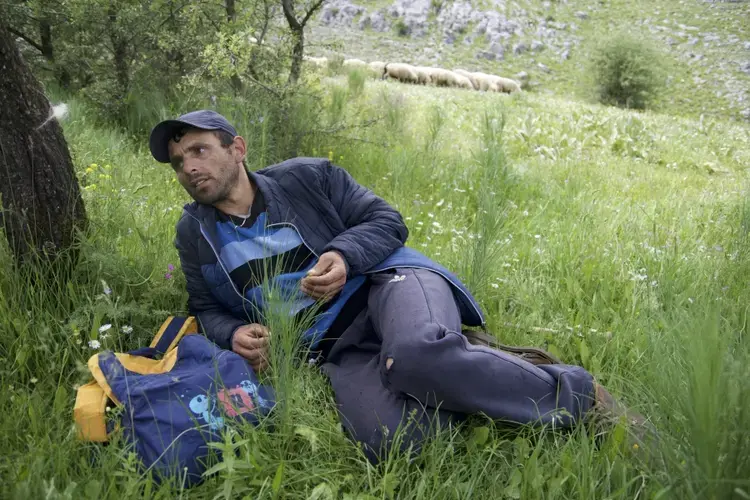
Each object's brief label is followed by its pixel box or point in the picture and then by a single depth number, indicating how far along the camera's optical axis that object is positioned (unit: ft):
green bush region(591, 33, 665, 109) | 84.38
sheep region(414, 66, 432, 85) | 81.56
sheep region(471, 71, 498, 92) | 87.92
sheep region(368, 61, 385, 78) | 74.16
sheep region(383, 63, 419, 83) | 79.20
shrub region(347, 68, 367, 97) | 26.53
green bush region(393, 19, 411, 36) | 151.84
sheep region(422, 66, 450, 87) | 83.15
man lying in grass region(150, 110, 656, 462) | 6.55
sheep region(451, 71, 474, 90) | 80.73
